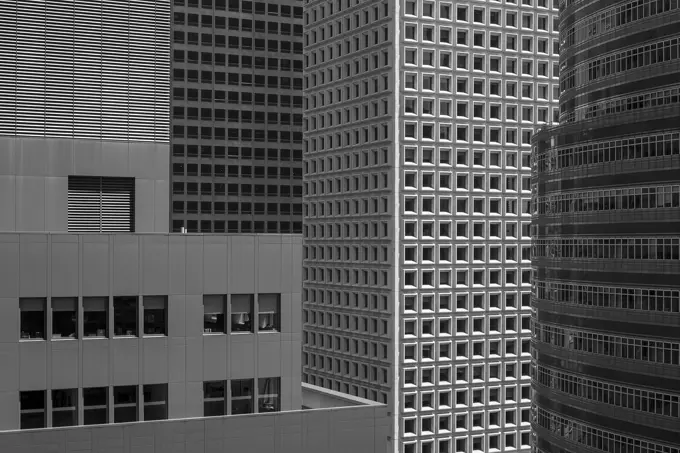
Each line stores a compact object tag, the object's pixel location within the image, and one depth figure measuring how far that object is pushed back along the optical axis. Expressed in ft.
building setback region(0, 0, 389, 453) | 164.55
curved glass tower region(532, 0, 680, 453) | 276.62
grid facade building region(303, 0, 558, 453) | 492.54
